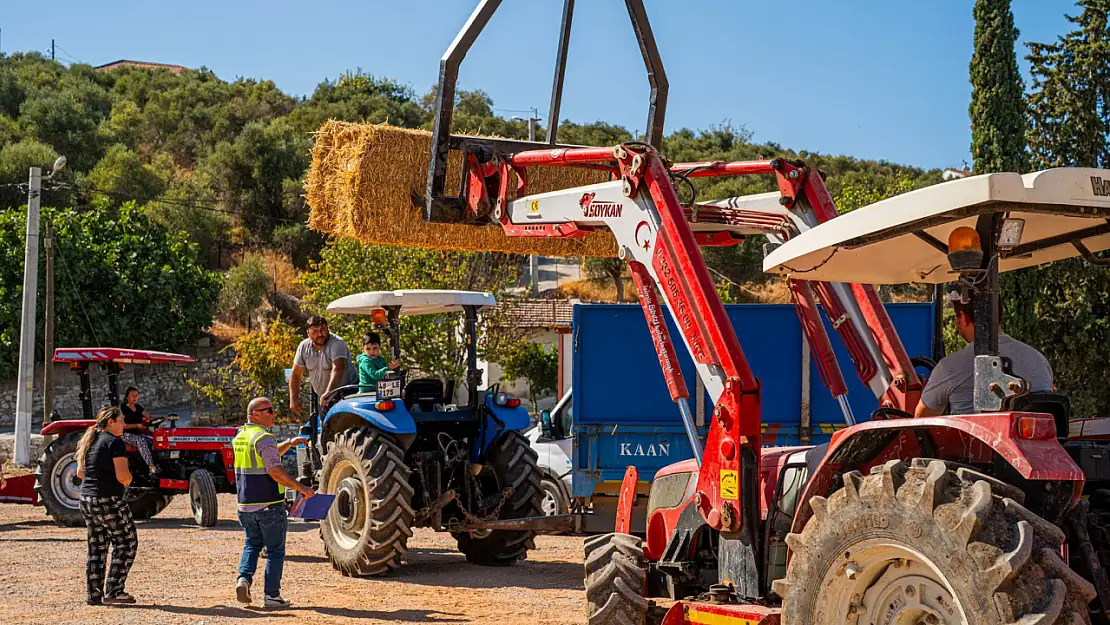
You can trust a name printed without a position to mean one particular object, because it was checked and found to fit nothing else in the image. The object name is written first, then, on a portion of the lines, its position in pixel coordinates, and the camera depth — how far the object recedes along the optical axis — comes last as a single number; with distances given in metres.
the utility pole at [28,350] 24.80
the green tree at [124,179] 53.38
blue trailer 11.69
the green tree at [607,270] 43.87
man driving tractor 5.16
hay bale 10.59
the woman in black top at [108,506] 9.98
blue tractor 10.91
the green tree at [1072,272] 24.25
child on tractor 11.91
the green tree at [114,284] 37.28
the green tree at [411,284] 27.28
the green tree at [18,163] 50.50
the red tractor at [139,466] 15.50
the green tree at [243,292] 44.78
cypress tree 24.59
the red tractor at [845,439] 4.53
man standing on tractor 12.58
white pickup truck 13.92
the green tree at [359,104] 63.78
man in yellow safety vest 9.60
